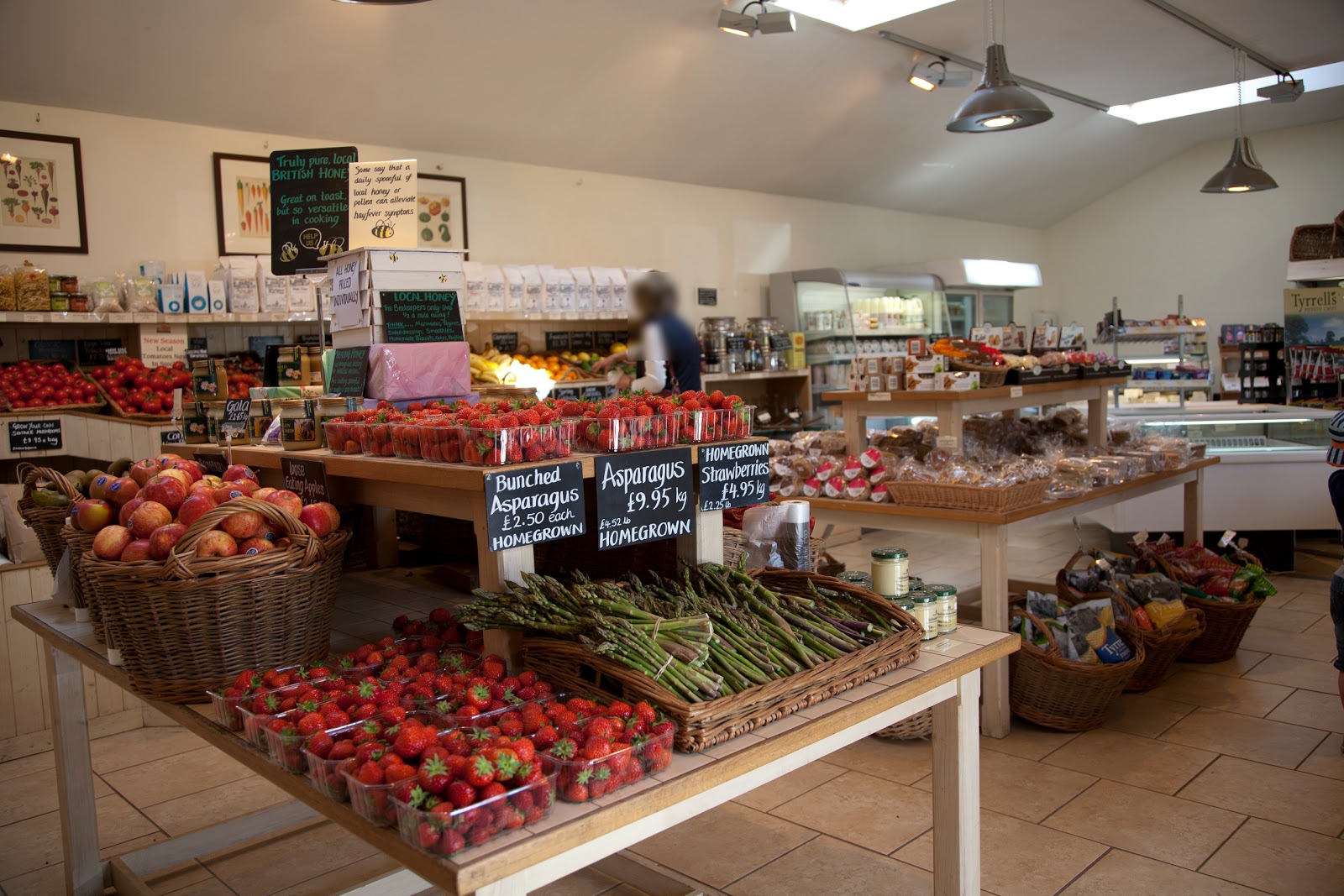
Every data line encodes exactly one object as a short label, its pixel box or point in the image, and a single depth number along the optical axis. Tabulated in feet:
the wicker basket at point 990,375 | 13.83
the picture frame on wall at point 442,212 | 21.85
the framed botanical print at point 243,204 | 18.98
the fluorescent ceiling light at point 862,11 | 21.56
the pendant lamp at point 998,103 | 15.34
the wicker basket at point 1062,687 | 11.84
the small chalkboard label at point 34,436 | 15.84
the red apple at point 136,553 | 6.40
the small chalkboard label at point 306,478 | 7.74
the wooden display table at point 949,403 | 13.30
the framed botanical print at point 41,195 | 16.70
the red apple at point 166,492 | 7.13
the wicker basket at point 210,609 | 6.15
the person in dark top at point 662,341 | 16.26
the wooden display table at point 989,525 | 11.76
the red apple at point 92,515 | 7.37
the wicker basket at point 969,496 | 11.73
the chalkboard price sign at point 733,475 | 7.20
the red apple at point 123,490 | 7.55
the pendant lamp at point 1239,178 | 24.88
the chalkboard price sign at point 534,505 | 5.99
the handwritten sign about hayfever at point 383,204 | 10.95
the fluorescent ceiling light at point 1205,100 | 33.22
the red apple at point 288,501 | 6.85
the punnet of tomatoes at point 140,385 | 16.14
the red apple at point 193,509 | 6.81
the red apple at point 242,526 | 6.40
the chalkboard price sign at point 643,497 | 6.50
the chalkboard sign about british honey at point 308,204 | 11.68
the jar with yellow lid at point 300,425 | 8.54
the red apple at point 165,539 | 6.31
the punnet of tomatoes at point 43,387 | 15.99
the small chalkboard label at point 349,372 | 9.72
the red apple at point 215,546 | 6.16
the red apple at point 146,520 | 6.73
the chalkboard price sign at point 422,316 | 10.07
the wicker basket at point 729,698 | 5.19
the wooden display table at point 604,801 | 4.41
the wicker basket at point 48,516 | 8.63
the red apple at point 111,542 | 6.61
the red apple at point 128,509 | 7.05
